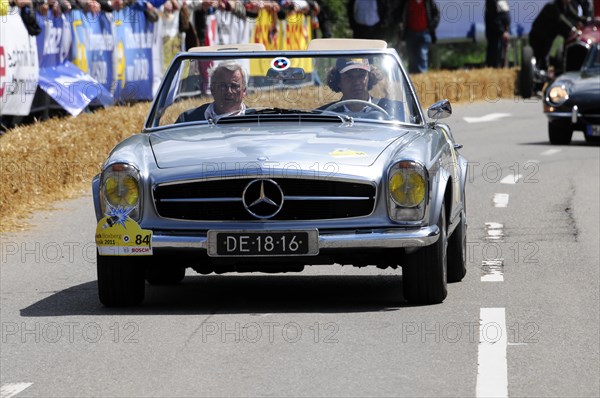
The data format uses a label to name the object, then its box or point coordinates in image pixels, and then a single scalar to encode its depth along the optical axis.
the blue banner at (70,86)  18.59
